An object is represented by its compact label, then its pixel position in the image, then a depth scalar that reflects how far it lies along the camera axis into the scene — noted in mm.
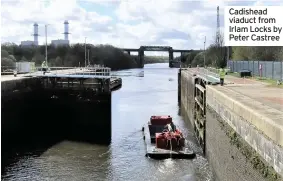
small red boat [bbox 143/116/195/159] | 28781
